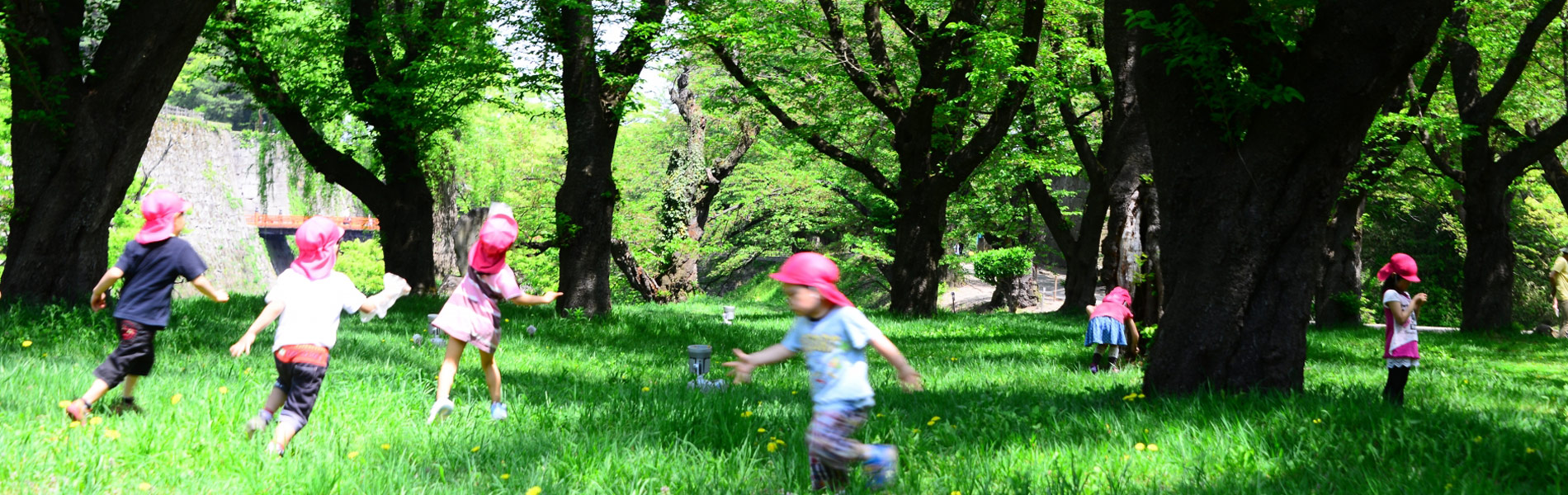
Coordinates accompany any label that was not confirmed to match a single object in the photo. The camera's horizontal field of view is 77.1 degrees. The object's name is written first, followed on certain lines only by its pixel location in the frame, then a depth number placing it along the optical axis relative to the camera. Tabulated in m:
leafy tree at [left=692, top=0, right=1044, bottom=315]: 16.48
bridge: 54.28
